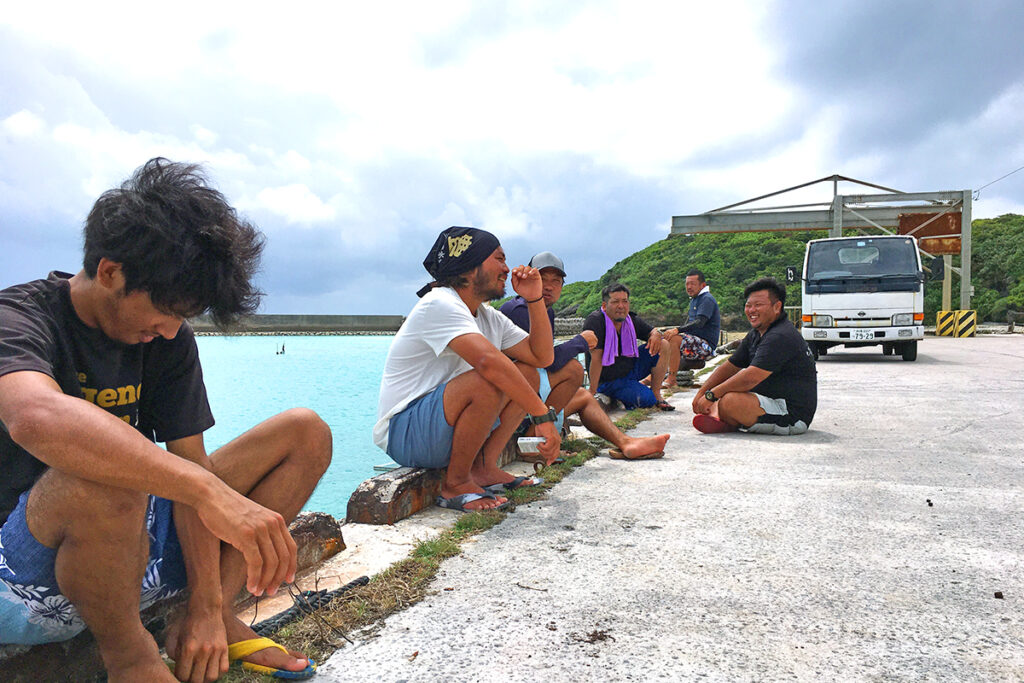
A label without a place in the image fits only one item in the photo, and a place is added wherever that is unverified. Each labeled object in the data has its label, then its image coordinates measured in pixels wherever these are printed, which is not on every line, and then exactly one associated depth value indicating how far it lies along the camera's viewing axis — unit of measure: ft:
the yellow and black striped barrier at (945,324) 70.79
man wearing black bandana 10.66
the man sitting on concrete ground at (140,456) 4.77
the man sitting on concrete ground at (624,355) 21.21
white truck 38.96
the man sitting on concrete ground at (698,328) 29.30
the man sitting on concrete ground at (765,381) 17.24
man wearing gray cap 14.84
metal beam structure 62.39
